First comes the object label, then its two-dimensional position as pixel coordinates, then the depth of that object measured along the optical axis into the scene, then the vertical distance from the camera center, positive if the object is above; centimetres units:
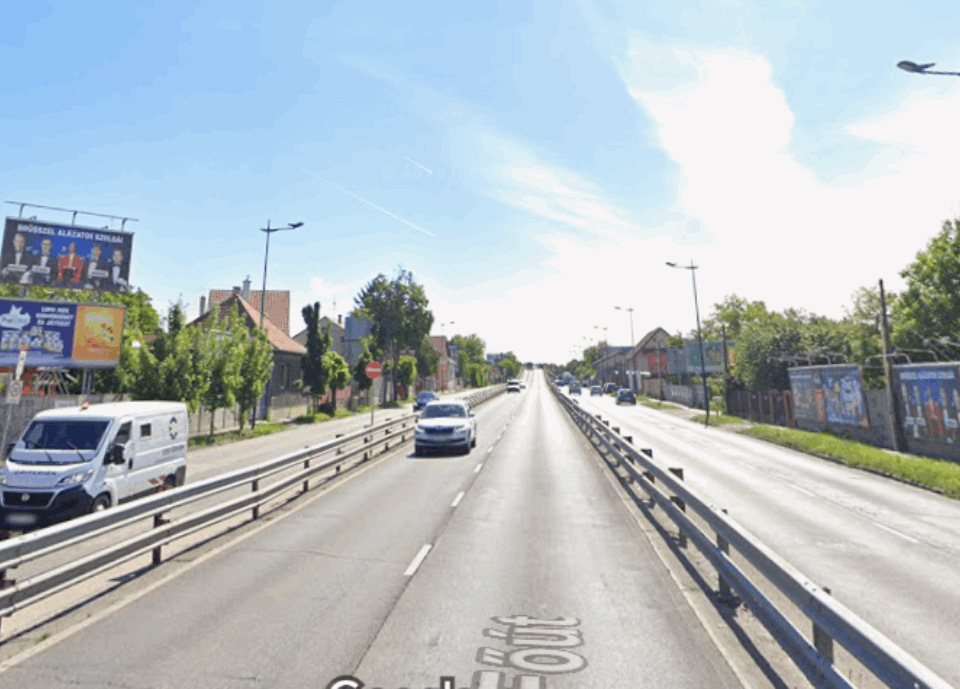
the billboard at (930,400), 1881 -13
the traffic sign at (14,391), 1466 +44
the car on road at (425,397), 4981 +50
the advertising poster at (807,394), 2850 +22
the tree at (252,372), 2764 +167
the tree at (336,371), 3884 +247
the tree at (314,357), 3784 +333
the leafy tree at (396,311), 6838 +1193
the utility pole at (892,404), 2138 -29
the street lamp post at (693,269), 4163 +1026
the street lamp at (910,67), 1212 +757
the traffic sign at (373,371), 2598 +158
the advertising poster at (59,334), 2397 +330
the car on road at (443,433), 1881 -112
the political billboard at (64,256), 2681 +797
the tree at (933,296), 3331 +666
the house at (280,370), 3856 +286
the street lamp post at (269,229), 3253 +1083
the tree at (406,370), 6531 +399
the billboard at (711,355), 6025 +510
